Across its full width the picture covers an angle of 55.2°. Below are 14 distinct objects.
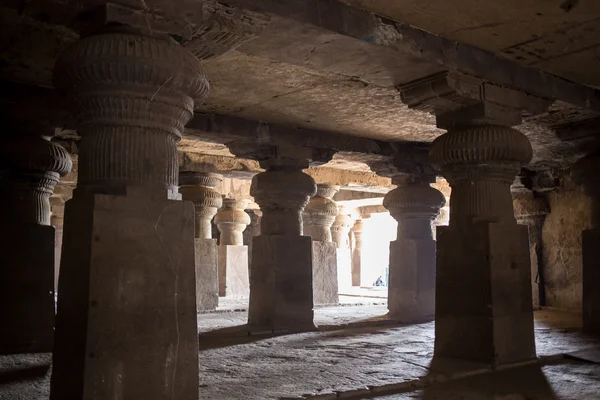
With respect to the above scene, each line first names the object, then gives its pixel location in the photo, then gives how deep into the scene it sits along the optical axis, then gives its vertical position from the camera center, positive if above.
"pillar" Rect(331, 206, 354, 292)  12.74 +0.40
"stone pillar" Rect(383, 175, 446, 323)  7.85 +0.14
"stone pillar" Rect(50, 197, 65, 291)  11.77 +0.90
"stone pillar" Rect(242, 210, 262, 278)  16.94 +0.93
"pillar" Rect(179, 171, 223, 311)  8.67 +0.29
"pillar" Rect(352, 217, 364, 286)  16.59 +0.28
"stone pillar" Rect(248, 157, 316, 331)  6.61 +0.06
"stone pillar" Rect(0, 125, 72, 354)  4.98 +0.15
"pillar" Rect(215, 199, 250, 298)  11.48 +0.05
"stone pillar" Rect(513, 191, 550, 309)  9.38 +0.60
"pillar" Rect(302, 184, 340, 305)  9.70 +0.28
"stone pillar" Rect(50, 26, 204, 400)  2.69 +0.12
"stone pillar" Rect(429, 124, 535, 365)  4.56 +0.05
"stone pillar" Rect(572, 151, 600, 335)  6.33 +0.12
